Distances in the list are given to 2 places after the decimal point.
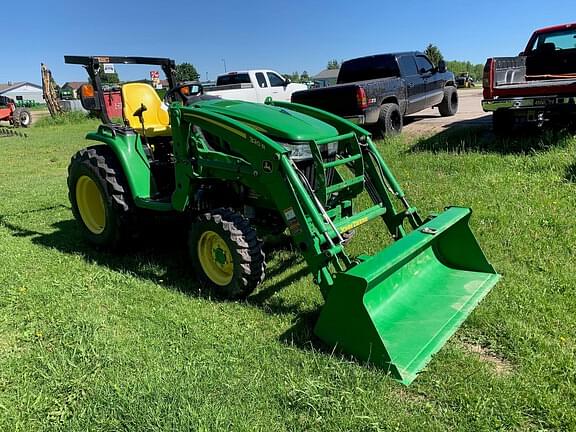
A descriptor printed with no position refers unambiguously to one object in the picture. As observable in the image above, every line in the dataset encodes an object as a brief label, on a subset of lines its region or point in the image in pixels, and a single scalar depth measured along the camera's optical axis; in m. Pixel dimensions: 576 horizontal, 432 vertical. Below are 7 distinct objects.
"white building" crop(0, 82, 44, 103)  101.88
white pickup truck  15.45
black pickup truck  8.91
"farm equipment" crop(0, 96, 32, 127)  23.72
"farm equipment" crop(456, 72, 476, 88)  37.06
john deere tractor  3.06
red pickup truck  6.99
